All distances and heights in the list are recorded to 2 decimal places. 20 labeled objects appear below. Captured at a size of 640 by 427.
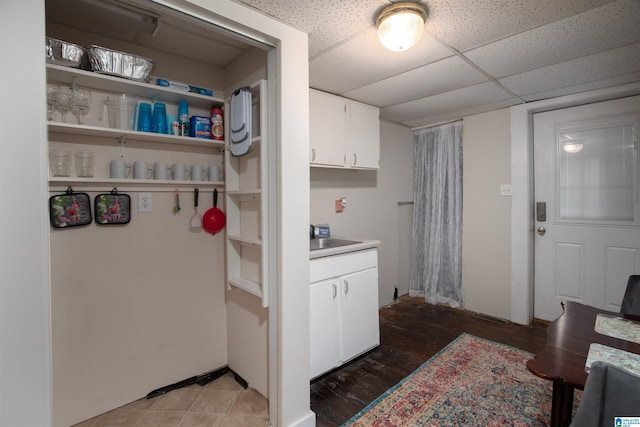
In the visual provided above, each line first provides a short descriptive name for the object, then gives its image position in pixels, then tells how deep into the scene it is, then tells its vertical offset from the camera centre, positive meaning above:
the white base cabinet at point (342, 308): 2.14 -0.75
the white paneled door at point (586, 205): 2.69 +0.01
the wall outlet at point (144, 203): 1.96 +0.06
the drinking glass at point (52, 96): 1.57 +0.60
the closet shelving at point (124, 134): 1.62 +0.46
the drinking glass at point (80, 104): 1.65 +0.59
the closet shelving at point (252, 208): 1.74 +0.01
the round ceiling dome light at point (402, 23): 1.48 +0.91
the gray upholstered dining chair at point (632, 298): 1.65 -0.51
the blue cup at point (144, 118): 1.86 +0.57
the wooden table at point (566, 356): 1.10 -0.59
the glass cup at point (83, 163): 1.71 +0.28
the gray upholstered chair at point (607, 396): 0.74 -0.48
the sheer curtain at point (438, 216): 3.66 -0.11
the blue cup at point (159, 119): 1.90 +0.57
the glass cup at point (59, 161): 1.62 +0.27
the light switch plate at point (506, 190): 3.19 +0.18
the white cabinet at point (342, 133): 2.56 +0.69
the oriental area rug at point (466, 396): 1.77 -1.21
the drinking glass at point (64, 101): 1.61 +0.59
